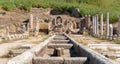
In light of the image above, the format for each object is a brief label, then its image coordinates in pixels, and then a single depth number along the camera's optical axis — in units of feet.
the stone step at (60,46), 38.43
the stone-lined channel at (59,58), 20.30
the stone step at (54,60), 22.00
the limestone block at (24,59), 18.85
